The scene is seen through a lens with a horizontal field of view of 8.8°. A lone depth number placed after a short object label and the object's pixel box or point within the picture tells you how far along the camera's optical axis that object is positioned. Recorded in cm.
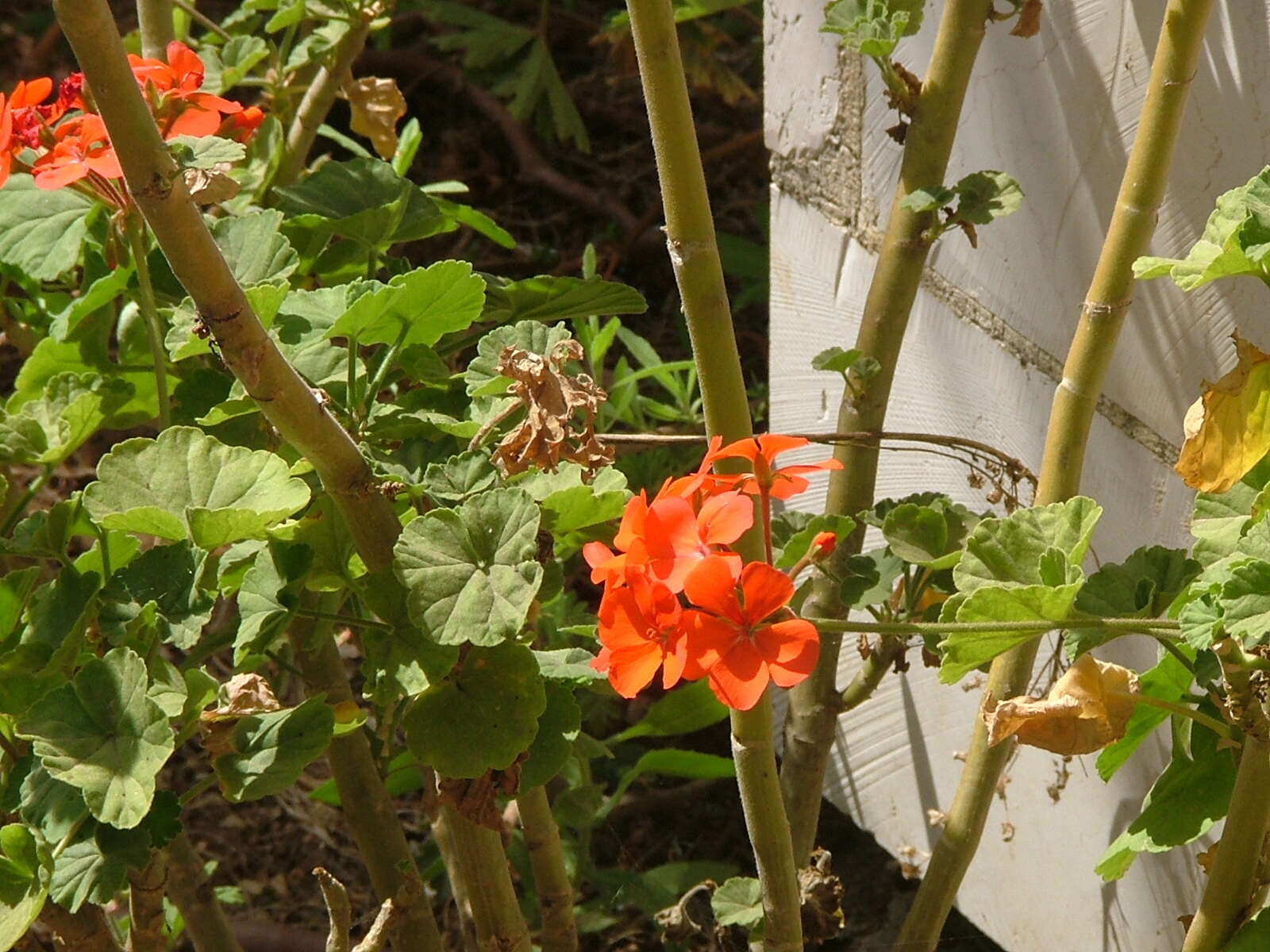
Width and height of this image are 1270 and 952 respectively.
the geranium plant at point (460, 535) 258
